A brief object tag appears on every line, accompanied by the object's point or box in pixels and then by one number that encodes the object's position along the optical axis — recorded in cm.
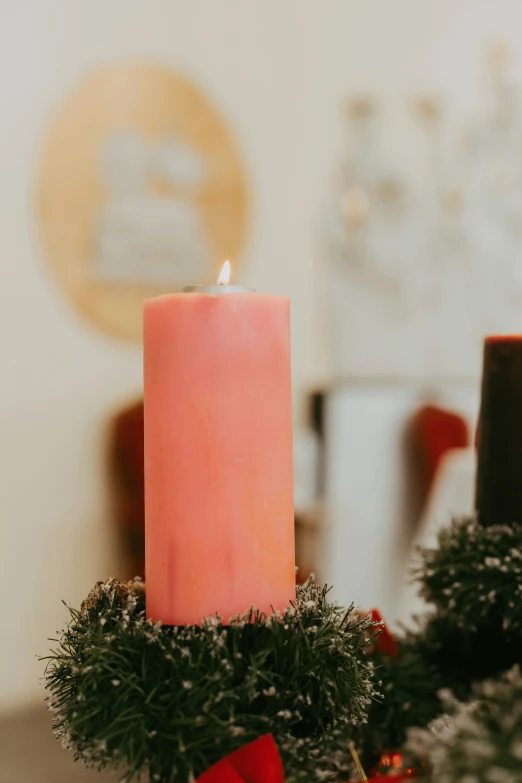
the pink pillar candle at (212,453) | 89
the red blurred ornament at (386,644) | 106
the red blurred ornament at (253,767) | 85
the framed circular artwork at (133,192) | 239
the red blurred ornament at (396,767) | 92
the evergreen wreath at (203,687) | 85
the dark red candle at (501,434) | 103
